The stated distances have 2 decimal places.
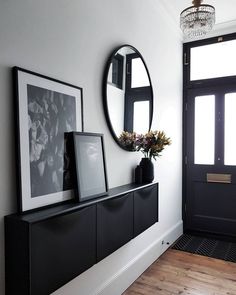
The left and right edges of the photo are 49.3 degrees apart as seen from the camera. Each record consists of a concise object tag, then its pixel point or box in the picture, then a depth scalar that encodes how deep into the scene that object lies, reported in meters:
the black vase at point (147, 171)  2.43
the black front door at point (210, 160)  3.46
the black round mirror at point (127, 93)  2.07
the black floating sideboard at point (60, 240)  1.19
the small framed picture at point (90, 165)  1.62
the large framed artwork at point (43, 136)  1.32
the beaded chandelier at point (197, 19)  2.16
